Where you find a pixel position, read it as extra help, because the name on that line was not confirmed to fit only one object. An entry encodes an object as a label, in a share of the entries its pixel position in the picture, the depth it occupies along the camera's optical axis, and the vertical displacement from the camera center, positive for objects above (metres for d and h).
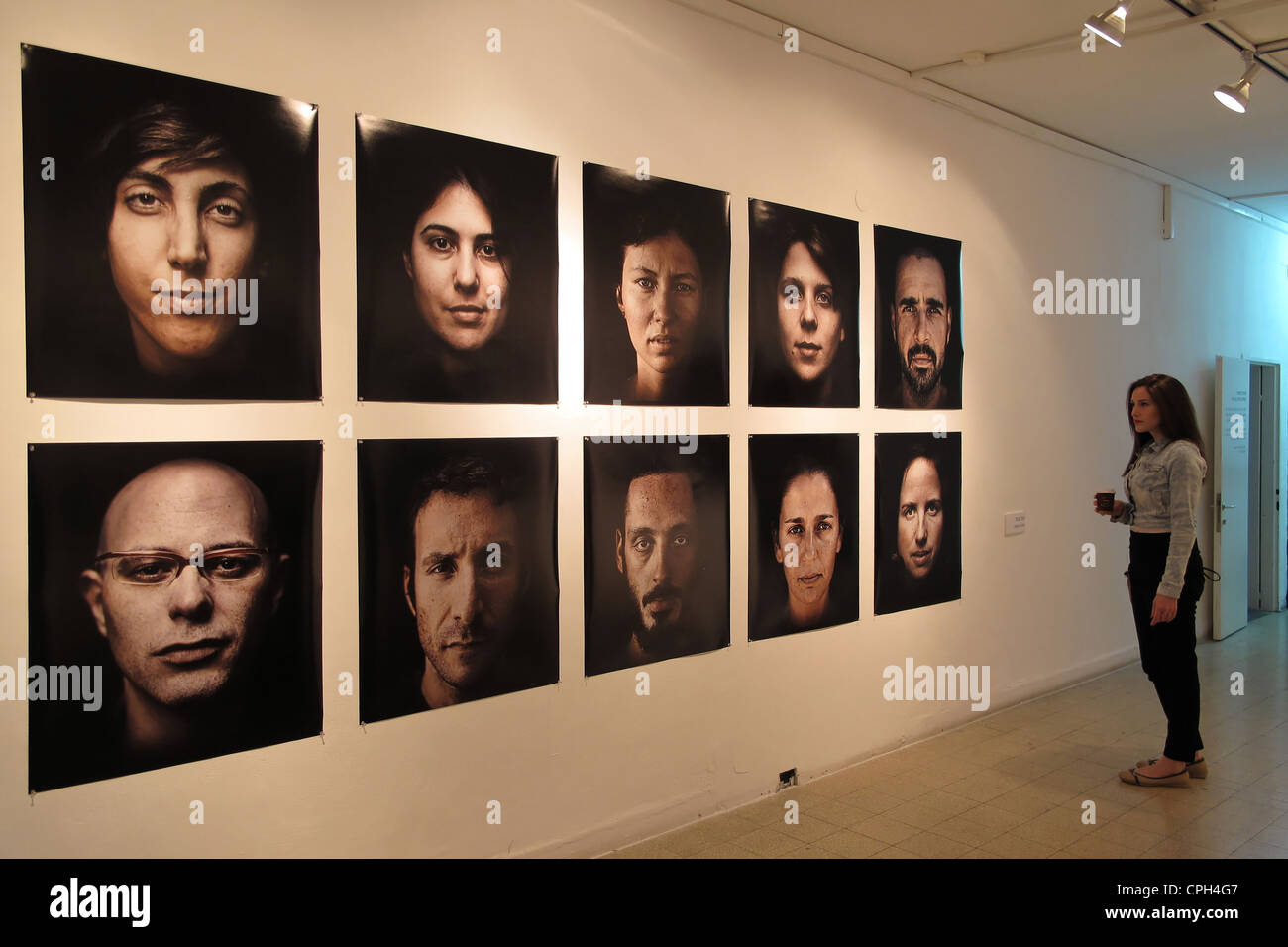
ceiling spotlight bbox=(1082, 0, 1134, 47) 3.80 +1.78
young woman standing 4.22 -0.44
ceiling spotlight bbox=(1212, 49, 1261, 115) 4.50 +1.74
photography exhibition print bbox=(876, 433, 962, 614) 5.04 -0.32
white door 7.77 -0.30
